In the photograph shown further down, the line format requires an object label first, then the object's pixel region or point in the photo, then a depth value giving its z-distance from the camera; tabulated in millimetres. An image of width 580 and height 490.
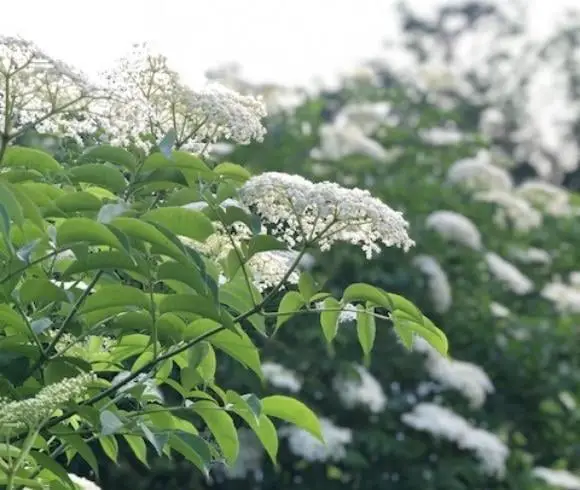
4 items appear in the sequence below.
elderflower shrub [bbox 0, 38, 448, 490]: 2096
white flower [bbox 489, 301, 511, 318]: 7914
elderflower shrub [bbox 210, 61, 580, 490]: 7031
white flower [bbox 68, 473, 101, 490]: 2587
